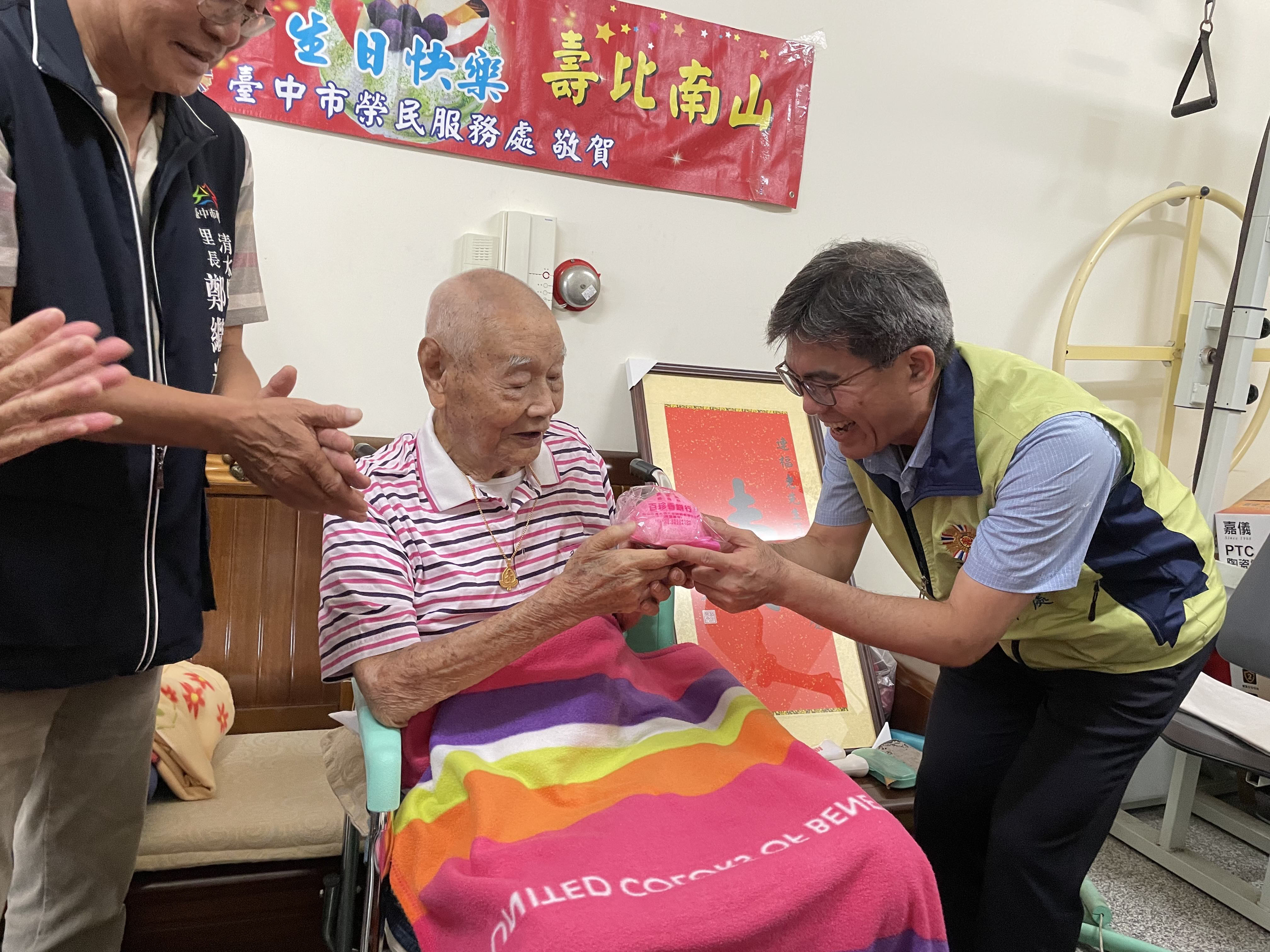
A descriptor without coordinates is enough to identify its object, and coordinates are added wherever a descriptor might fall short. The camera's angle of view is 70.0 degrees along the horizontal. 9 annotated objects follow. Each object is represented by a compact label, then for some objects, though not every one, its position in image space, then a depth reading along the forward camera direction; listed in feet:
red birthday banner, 7.85
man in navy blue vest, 3.61
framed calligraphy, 8.66
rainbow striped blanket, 3.54
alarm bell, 8.80
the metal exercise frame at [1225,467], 8.76
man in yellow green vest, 4.61
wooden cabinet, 7.61
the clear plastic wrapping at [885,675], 9.11
